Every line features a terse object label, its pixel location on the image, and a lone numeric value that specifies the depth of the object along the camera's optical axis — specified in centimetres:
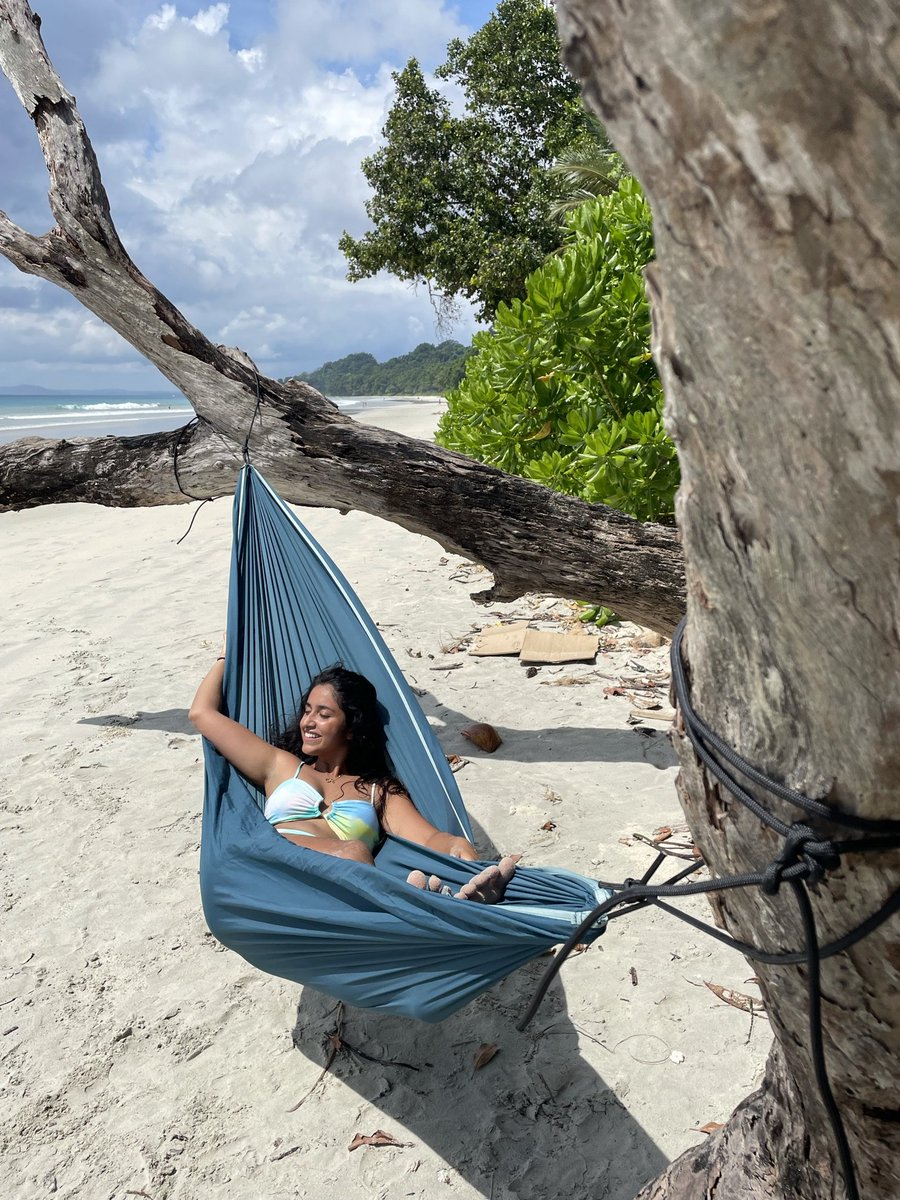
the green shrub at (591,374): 399
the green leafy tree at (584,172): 1202
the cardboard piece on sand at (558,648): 428
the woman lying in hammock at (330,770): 244
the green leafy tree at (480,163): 1380
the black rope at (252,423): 302
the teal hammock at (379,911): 167
